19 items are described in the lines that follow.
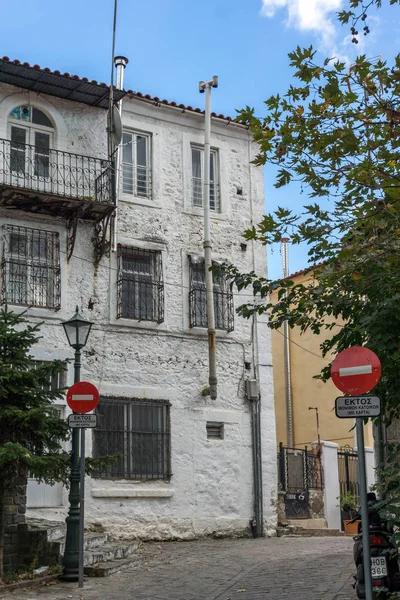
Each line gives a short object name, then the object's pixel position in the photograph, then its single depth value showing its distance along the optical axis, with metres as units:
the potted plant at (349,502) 21.49
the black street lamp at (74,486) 12.09
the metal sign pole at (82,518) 11.42
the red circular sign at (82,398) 11.94
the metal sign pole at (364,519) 7.47
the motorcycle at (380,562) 8.48
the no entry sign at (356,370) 7.89
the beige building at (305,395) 26.92
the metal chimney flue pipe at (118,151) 18.53
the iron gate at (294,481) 21.17
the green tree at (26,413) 11.69
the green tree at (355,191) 8.73
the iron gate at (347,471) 23.11
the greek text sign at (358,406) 7.92
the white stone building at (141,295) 17.47
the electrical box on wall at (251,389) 19.75
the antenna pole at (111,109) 18.33
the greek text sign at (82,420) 11.76
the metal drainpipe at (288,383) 28.31
